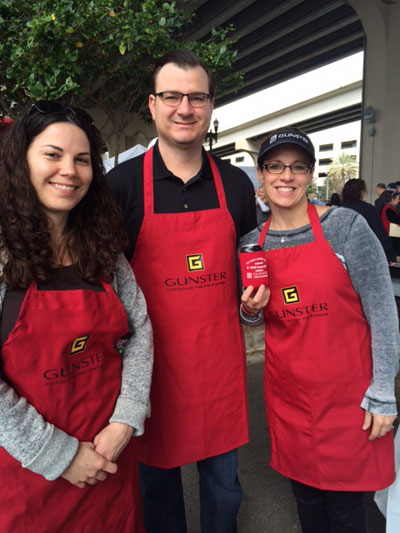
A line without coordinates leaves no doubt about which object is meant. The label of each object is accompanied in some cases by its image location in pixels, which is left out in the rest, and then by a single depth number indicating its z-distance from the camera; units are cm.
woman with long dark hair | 109
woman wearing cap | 146
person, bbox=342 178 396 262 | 526
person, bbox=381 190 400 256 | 630
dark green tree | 431
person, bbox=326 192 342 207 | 1039
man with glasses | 163
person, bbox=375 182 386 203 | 934
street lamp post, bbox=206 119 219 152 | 1110
